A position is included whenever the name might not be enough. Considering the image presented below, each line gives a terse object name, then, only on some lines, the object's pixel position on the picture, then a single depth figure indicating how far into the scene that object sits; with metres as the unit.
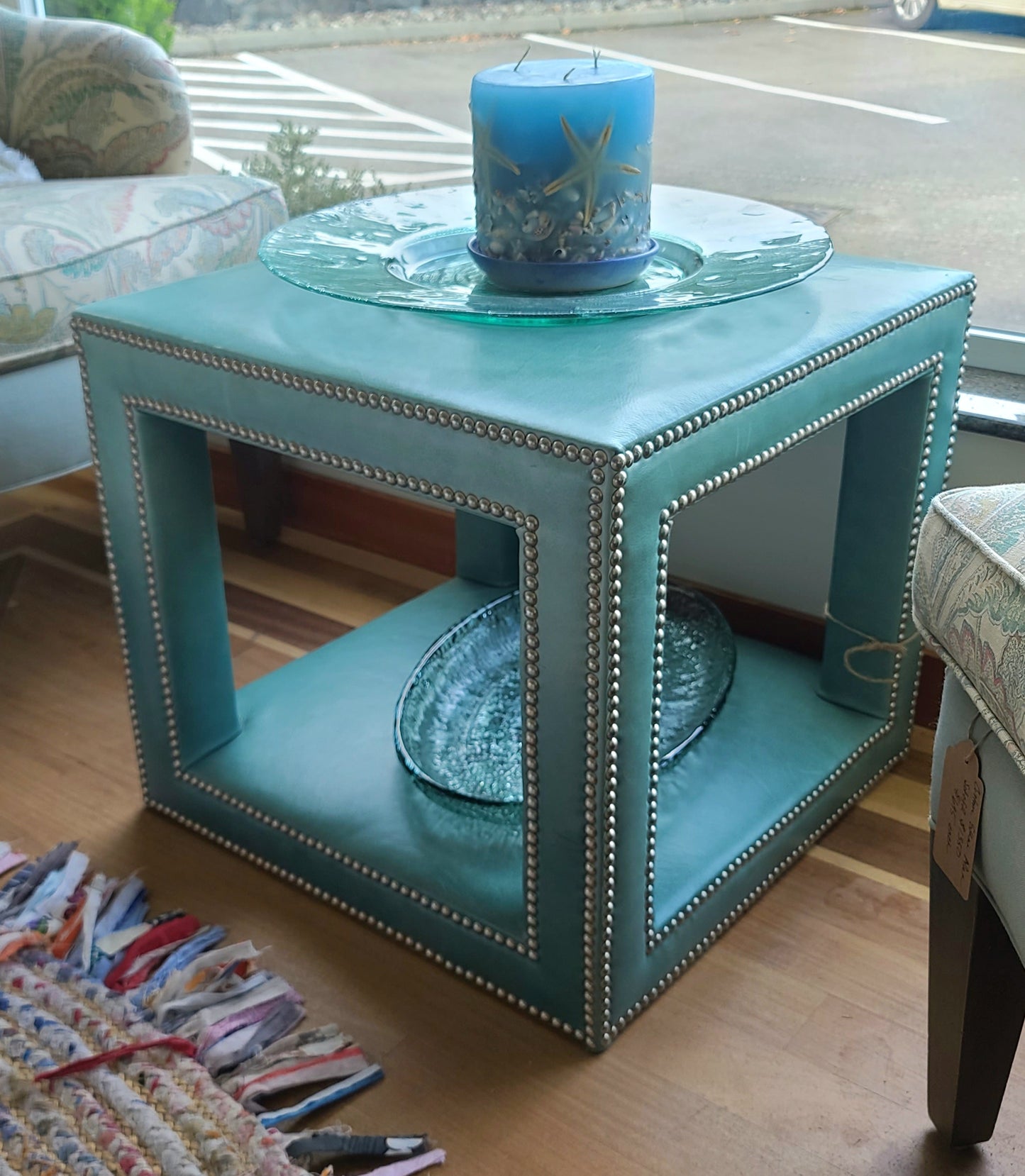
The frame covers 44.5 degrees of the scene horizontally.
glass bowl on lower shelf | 1.01
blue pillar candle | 0.81
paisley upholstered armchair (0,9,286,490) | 1.19
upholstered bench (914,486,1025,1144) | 0.55
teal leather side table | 0.72
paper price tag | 0.61
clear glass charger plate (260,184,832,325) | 0.80
